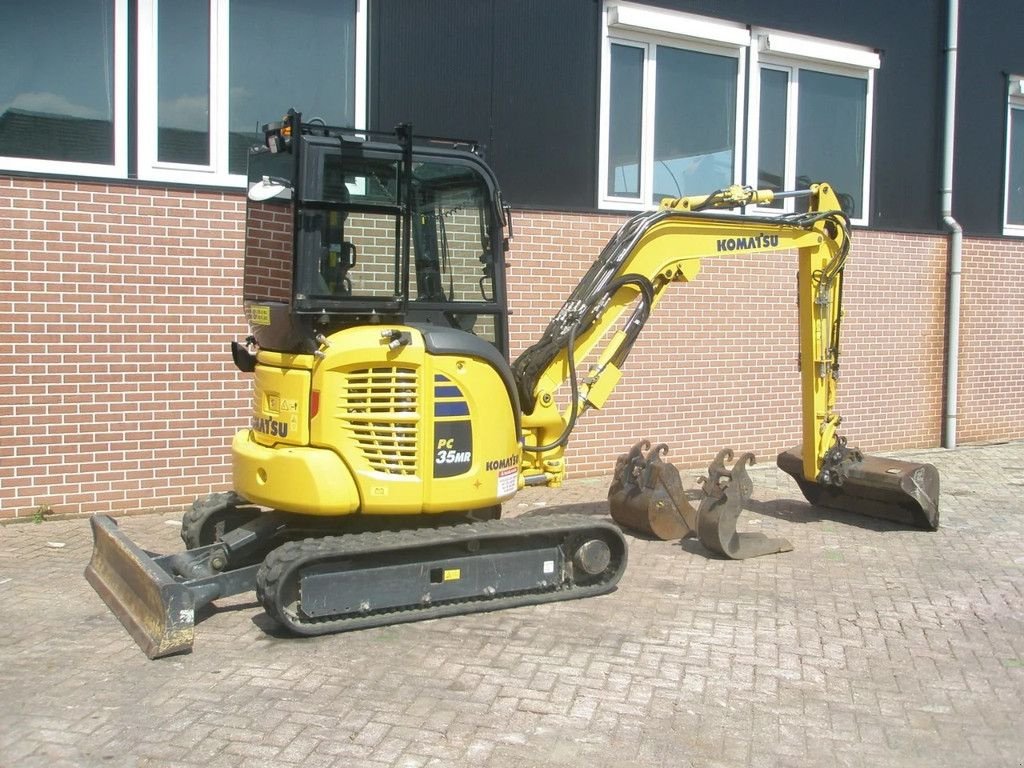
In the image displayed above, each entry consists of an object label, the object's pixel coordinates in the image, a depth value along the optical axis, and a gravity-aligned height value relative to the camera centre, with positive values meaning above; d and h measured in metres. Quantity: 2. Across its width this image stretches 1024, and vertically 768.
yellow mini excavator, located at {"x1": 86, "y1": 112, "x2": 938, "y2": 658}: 5.75 -0.57
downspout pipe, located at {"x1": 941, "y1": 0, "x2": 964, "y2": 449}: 12.41 +1.03
